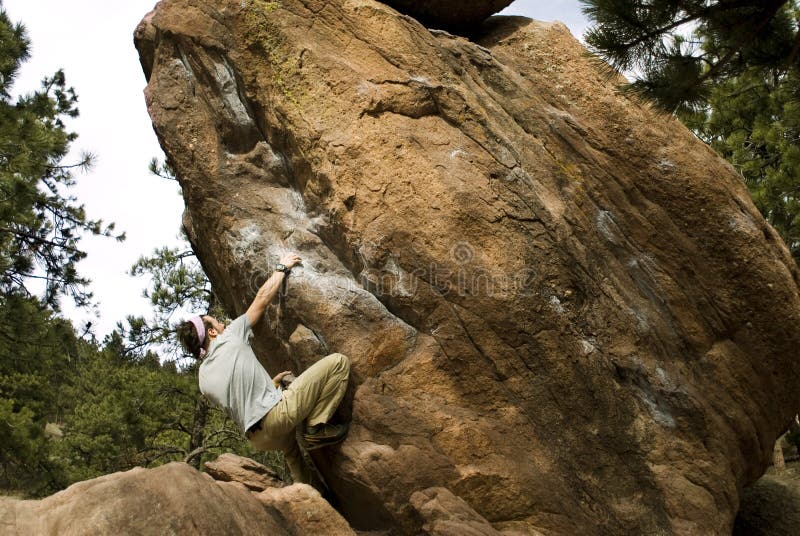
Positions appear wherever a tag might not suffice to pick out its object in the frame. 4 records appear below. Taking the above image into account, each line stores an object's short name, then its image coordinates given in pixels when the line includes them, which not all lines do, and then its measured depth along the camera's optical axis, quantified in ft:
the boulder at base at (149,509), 13.01
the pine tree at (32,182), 38.40
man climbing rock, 18.25
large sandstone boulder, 18.45
